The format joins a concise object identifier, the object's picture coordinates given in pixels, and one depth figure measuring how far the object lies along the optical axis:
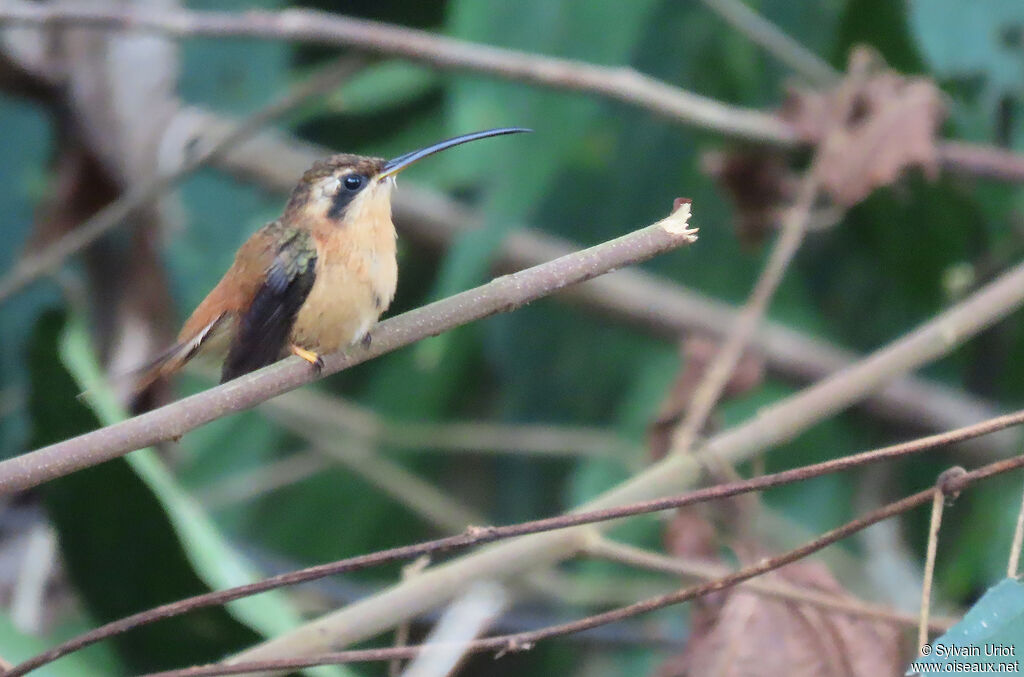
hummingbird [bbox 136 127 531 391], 3.96
